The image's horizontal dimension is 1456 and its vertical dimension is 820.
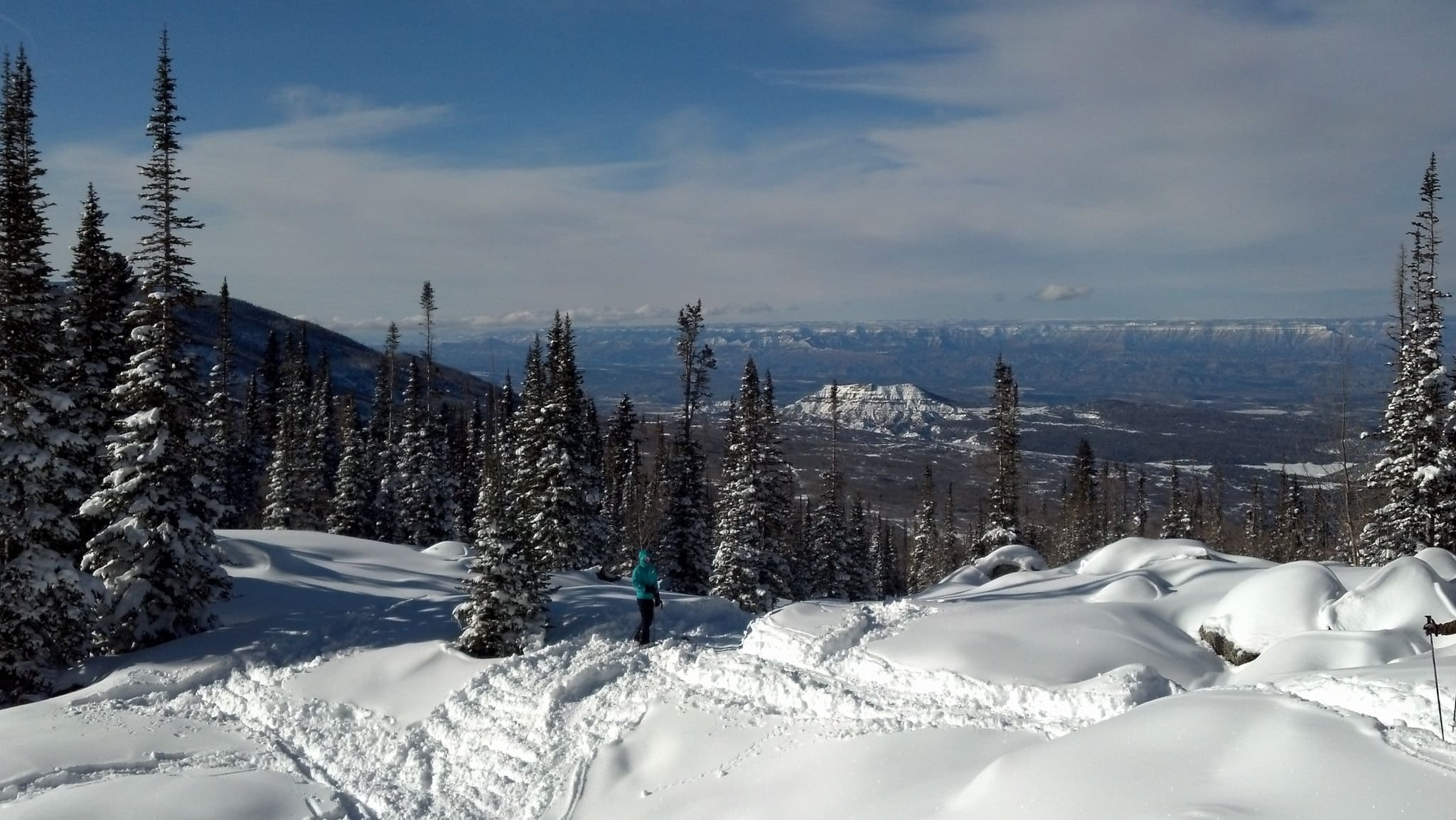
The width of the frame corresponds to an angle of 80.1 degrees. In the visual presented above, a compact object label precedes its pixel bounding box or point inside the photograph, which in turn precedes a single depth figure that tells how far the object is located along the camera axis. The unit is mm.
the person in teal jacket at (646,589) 17188
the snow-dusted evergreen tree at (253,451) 63406
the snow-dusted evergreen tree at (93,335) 22203
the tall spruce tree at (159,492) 20531
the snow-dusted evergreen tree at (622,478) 51312
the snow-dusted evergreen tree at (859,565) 48469
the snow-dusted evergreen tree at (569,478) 33594
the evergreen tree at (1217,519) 69475
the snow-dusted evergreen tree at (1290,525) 56094
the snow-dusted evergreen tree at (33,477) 18641
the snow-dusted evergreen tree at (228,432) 53031
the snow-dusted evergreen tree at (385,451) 51250
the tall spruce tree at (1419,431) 29938
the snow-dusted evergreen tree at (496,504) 17328
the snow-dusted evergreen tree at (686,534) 38375
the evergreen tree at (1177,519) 62000
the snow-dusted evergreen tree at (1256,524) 63719
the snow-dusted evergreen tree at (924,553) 61281
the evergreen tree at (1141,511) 70562
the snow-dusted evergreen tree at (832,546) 47250
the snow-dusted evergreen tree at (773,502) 34719
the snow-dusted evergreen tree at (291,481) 47938
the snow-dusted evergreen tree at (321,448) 49938
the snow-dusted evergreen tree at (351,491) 48406
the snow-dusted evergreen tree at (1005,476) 43500
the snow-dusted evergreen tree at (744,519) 33812
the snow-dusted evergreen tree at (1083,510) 62000
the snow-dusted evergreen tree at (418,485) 48812
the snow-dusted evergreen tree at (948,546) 68375
